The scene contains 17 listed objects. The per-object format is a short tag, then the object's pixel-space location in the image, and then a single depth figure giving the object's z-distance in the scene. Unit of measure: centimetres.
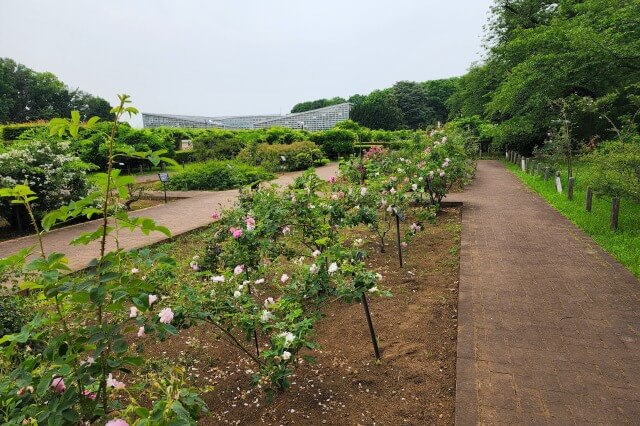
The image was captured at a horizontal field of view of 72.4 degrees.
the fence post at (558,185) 996
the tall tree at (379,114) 4994
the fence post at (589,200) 773
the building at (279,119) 5363
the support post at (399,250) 513
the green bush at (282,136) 2427
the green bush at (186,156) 2216
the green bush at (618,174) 630
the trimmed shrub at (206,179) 1371
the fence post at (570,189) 906
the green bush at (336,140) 2609
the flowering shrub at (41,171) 781
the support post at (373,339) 308
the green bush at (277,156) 1856
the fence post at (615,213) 645
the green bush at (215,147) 2014
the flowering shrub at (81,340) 137
